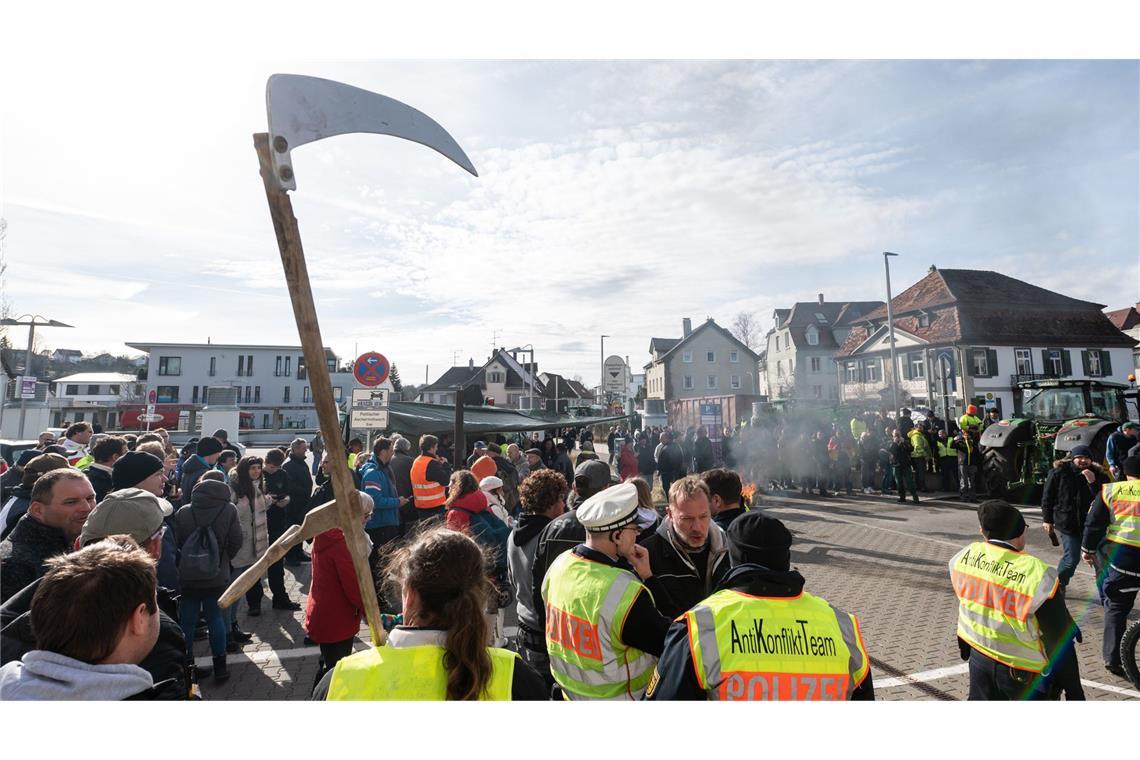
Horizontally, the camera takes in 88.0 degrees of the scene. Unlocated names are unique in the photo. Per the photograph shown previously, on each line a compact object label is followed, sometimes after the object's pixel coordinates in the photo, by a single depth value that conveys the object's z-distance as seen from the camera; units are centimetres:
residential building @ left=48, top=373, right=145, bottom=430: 5394
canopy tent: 1270
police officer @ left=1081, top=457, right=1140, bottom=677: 439
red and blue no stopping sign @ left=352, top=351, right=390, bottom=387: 918
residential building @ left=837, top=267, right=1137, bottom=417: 3309
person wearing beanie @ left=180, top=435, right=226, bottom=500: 663
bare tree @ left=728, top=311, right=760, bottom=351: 5928
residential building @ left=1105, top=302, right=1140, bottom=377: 4256
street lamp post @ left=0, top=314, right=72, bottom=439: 1226
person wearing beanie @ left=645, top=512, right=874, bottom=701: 198
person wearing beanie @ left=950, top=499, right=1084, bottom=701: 282
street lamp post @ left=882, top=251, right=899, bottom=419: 2373
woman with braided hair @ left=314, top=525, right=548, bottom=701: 171
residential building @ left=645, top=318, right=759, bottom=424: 5662
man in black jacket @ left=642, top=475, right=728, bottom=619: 342
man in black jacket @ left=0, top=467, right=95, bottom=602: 297
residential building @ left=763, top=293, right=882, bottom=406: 5059
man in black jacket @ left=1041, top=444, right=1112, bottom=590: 585
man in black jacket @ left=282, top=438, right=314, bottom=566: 754
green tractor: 1187
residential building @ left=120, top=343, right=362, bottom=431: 5431
